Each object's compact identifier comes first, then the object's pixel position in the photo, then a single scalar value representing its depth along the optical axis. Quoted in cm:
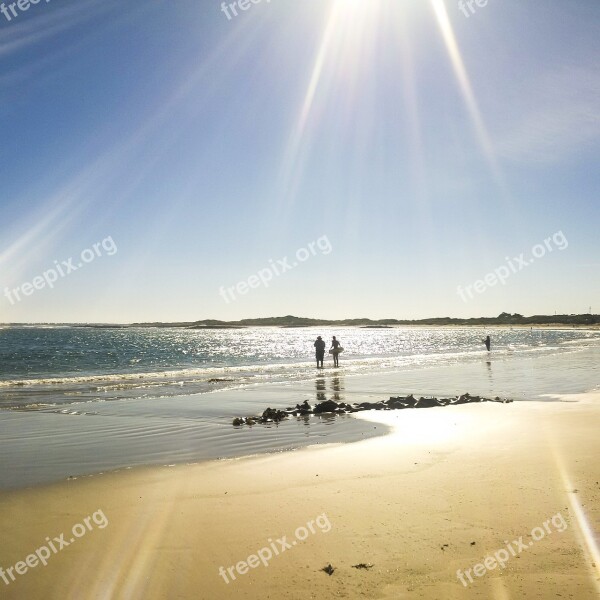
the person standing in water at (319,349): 3869
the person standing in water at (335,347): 3859
